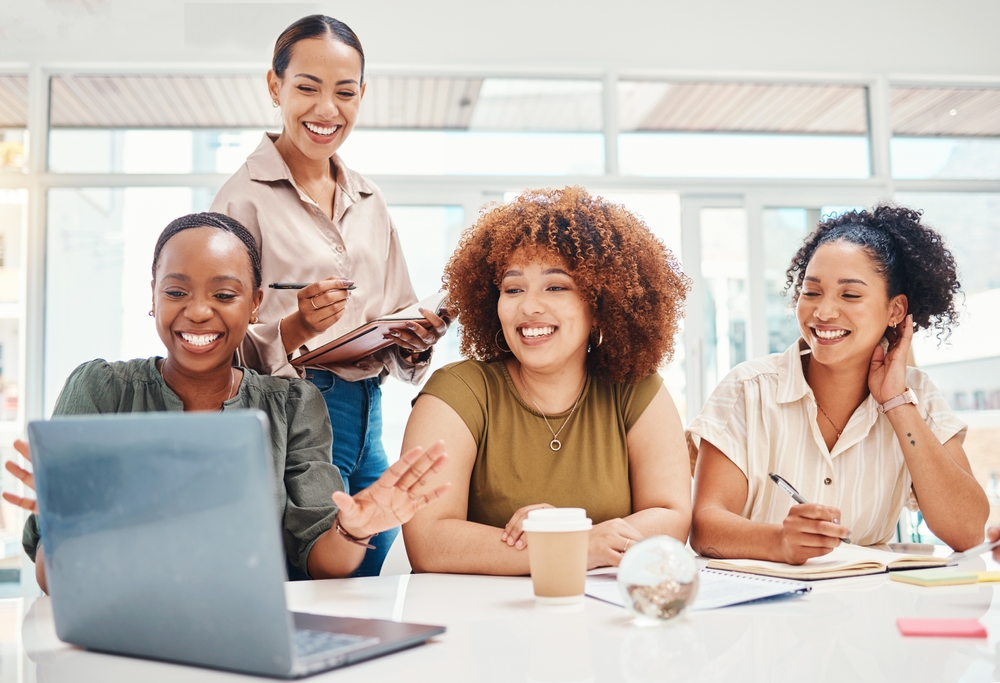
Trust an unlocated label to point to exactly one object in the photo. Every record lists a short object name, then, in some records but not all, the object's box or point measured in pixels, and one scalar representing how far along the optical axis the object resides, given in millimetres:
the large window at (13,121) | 5008
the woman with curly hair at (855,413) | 1805
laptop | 656
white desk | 775
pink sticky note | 899
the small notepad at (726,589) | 1063
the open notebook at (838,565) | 1267
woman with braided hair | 1471
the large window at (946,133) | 5578
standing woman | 1865
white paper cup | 1063
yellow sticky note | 1186
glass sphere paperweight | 936
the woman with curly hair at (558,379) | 1604
